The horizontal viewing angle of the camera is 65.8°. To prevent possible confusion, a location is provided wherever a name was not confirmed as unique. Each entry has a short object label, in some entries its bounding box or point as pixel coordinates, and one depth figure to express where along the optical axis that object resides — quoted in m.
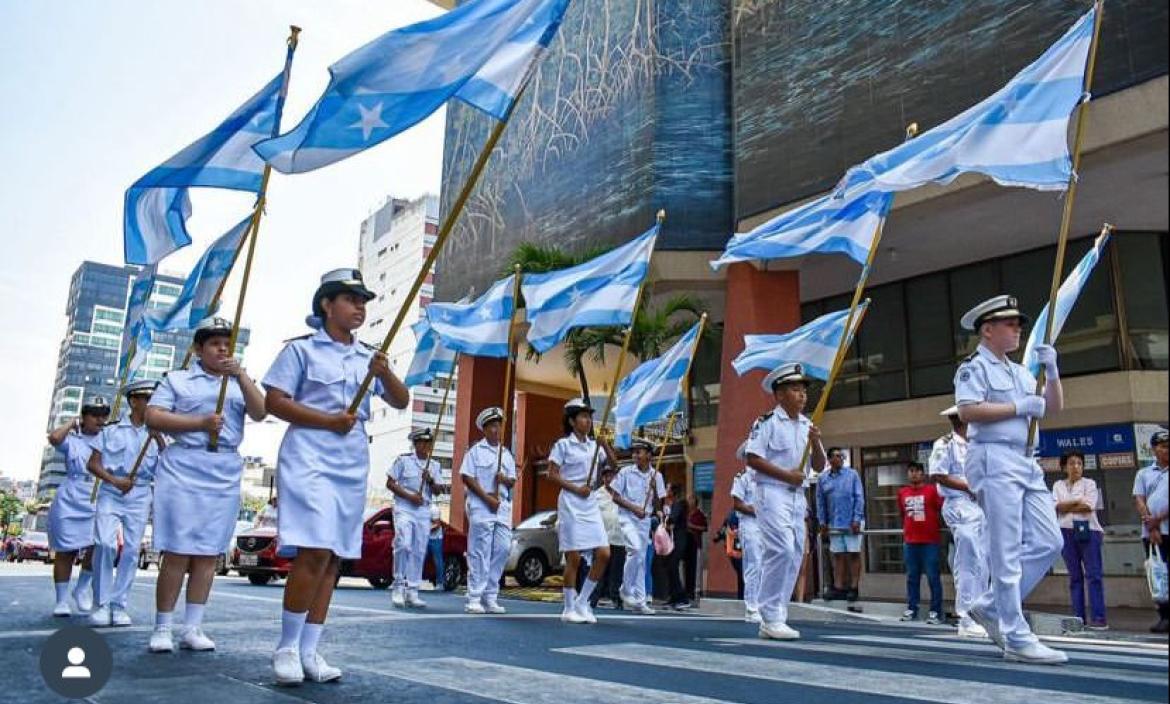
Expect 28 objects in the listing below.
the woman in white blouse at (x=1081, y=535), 10.54
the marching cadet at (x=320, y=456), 4.35
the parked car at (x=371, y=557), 16.78
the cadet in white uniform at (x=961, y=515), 9.01
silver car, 18.11
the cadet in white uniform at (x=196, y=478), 5.56
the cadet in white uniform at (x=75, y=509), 7.95
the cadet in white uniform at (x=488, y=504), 10.37
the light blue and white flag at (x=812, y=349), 10.20
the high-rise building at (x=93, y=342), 122.81
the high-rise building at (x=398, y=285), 91.81
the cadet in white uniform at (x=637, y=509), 12.48
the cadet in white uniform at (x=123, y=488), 7.38
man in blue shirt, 13.01
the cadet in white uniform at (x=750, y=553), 10.76
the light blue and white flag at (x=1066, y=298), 6.62
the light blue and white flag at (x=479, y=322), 12.18
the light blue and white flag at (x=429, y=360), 13.55
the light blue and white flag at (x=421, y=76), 5.39
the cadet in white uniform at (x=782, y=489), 7.29
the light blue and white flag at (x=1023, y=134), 6.44
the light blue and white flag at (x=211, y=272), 7.73
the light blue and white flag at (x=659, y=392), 12.66
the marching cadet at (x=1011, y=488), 5.55
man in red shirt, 11.12
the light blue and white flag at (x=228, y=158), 6.88
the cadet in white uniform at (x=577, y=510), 8.78
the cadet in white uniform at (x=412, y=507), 11.31
